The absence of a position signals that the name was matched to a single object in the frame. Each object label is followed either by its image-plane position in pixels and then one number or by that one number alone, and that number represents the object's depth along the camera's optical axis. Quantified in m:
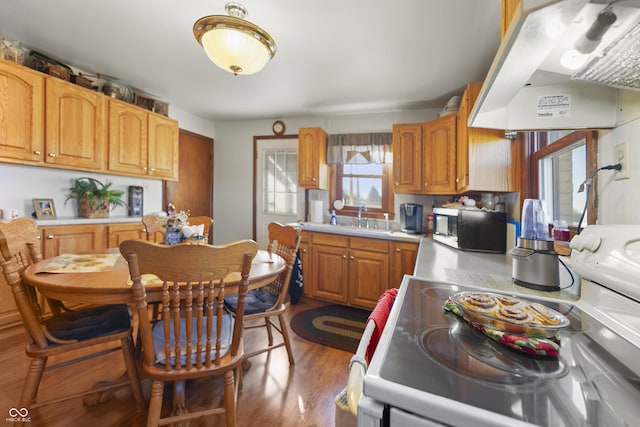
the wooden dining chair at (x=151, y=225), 2.51
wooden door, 3.75
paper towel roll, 3.54
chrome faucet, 3.45
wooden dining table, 1.11
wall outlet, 0.87
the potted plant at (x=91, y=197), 2.63
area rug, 2.19
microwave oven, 1.85
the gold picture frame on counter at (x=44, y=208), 2.39
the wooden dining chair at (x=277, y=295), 1.69
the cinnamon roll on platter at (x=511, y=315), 0.59
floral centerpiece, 1.80
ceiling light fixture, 1.47
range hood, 0.53
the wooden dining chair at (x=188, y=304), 0.98
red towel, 0.66
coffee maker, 2.96
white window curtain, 3.38
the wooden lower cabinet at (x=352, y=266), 2.68
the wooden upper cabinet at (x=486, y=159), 1.95
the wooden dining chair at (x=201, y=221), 2.74
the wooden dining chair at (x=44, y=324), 1.16
